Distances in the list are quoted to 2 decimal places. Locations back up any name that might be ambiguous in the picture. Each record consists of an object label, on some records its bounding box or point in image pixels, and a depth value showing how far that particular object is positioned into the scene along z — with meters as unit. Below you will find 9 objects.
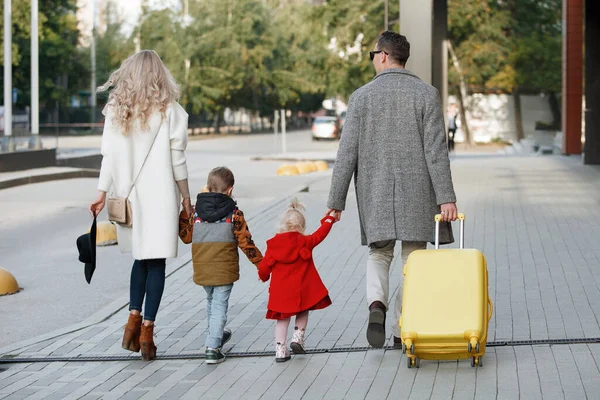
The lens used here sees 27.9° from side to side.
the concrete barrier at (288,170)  29.30
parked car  63.72
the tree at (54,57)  62.56
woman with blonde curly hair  6.87
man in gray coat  6.64
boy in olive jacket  6.74
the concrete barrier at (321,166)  31.72
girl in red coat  6.62
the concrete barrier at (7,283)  10.59
